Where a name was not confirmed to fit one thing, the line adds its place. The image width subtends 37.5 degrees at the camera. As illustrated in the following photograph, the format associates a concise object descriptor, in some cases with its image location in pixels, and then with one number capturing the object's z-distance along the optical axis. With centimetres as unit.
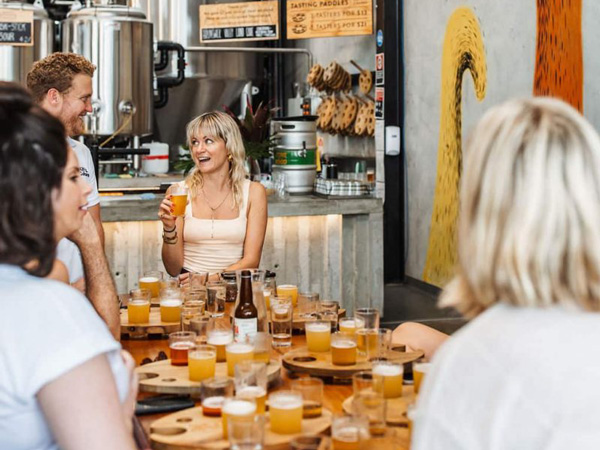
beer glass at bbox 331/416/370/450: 182
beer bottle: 287
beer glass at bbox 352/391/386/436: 196
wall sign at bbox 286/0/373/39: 637
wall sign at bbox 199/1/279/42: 692
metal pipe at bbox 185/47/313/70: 943
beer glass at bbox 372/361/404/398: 221
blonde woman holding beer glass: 450
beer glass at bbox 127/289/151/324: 309
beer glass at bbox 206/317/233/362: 259
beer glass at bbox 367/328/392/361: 258
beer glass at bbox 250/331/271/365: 247
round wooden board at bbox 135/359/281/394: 233
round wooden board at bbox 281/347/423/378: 247
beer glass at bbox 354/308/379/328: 271
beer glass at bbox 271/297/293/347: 287
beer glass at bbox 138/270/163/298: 358
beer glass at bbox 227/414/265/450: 179
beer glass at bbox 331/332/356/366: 252
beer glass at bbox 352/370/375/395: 209
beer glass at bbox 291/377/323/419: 209
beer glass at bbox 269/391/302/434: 197
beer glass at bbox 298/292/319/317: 320
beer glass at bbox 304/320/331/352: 269
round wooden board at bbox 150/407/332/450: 192
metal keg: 635
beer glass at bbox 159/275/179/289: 348
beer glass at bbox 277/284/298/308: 344
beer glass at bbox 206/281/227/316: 323
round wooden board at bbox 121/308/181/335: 304
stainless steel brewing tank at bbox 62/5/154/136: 754
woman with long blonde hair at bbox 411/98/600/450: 134
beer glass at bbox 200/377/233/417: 210
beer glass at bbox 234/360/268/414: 209
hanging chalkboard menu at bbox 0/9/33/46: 652
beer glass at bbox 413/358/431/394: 226
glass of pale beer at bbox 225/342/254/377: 242
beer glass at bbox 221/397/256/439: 194
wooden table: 193
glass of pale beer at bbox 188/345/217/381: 238
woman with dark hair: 151
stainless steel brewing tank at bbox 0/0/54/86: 777
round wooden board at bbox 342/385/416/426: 206
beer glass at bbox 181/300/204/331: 279
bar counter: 563
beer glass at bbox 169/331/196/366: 253
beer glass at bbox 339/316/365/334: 274
